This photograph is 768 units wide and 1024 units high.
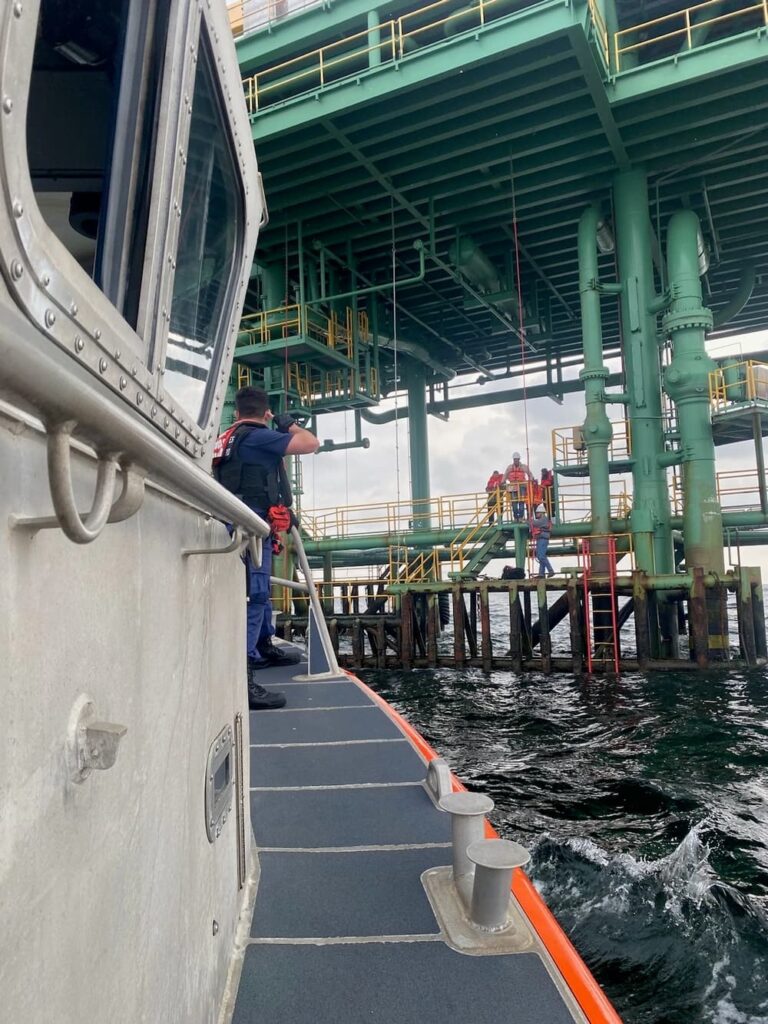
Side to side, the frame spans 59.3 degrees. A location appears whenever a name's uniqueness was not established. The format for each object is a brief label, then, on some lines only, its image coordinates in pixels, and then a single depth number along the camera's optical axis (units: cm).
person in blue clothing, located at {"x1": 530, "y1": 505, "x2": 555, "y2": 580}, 1391
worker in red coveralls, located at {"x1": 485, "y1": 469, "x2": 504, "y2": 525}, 1547
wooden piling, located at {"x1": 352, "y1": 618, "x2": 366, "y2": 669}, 1395
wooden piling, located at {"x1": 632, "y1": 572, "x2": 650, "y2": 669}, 1184
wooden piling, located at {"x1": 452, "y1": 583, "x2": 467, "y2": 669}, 1337
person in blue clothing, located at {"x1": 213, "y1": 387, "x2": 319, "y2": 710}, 337
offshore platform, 1189
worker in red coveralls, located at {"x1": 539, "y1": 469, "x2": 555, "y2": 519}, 1498
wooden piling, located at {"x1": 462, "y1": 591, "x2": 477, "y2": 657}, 1397
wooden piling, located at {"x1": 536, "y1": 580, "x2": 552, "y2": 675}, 1240
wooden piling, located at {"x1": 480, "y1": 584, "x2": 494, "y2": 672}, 1282
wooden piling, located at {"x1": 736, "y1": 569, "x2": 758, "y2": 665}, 1188
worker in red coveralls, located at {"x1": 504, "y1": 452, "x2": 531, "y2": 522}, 1512
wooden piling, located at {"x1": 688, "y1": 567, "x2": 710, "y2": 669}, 1162
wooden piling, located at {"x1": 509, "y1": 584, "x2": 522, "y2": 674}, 1278
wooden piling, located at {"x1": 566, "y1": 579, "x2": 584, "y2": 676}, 1227
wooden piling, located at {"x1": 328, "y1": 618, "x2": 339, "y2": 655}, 1442
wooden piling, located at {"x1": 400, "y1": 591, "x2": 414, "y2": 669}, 1367
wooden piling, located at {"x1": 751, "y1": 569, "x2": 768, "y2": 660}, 1189
